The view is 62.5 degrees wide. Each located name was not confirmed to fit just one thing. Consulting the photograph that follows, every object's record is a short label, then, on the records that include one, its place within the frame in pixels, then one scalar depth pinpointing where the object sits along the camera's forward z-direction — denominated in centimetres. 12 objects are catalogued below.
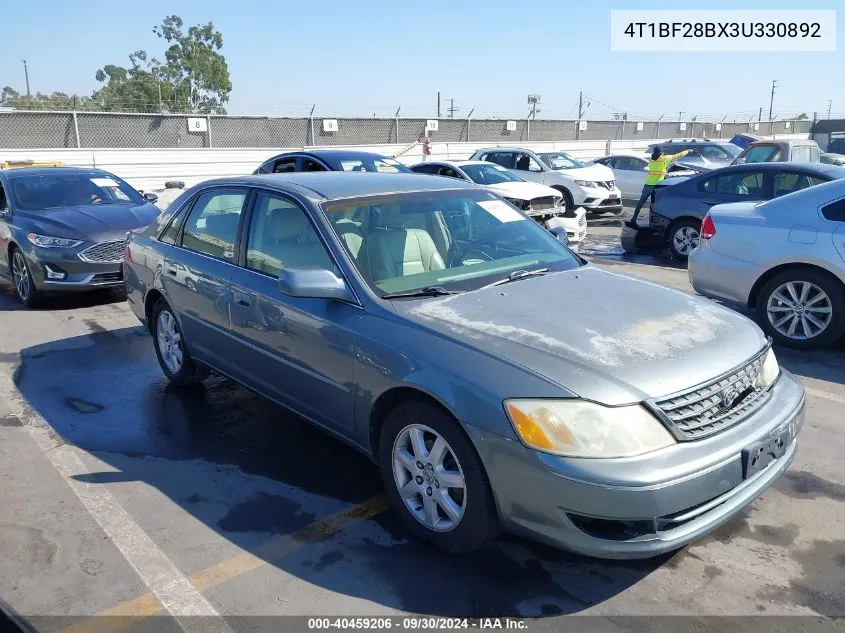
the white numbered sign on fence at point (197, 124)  2069
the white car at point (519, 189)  1082
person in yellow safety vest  1286
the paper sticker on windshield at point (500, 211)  440
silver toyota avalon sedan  264
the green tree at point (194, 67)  5900
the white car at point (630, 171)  1725
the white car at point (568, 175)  1527
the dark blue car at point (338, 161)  1108
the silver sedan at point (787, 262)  572
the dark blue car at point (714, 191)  892
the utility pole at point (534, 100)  5239
